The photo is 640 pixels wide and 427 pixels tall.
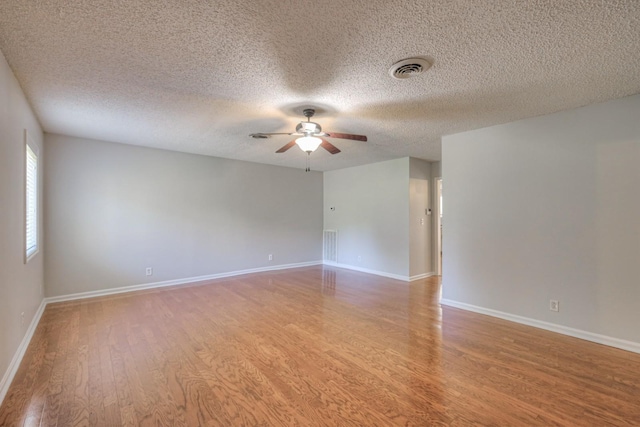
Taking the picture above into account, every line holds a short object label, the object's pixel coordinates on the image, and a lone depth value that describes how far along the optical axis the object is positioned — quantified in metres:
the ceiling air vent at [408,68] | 2.09
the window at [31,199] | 2.93
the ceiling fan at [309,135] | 2.99
